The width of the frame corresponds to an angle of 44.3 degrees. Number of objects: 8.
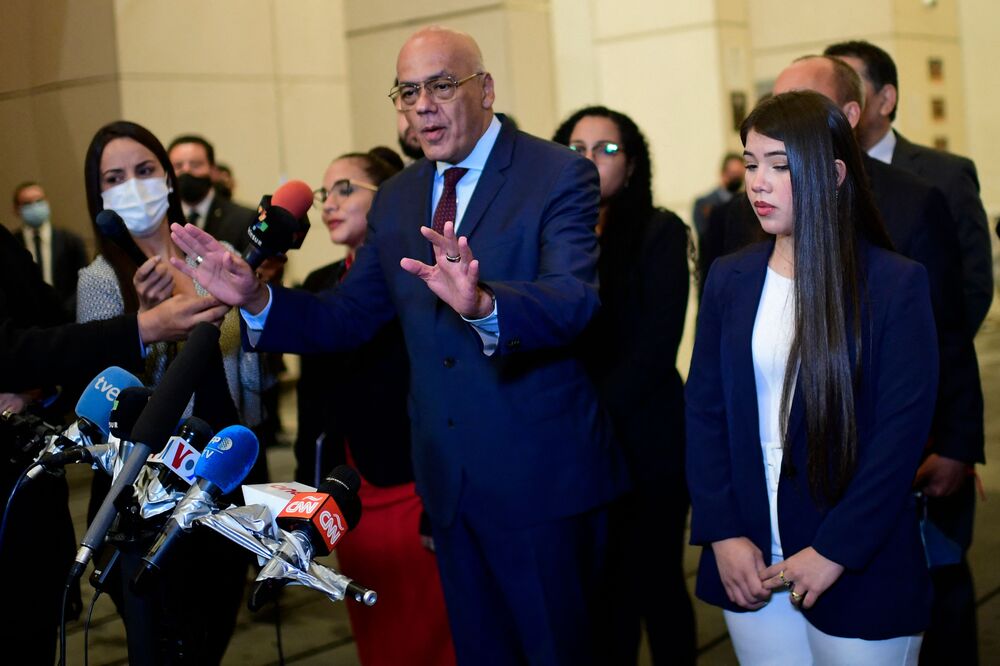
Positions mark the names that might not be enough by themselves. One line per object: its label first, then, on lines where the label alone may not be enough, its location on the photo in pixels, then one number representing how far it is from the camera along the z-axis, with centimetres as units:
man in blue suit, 294
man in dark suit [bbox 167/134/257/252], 674
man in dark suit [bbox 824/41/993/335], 422
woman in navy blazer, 250
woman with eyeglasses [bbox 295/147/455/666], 379
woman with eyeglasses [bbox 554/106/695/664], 378
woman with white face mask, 297
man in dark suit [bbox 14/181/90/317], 754
